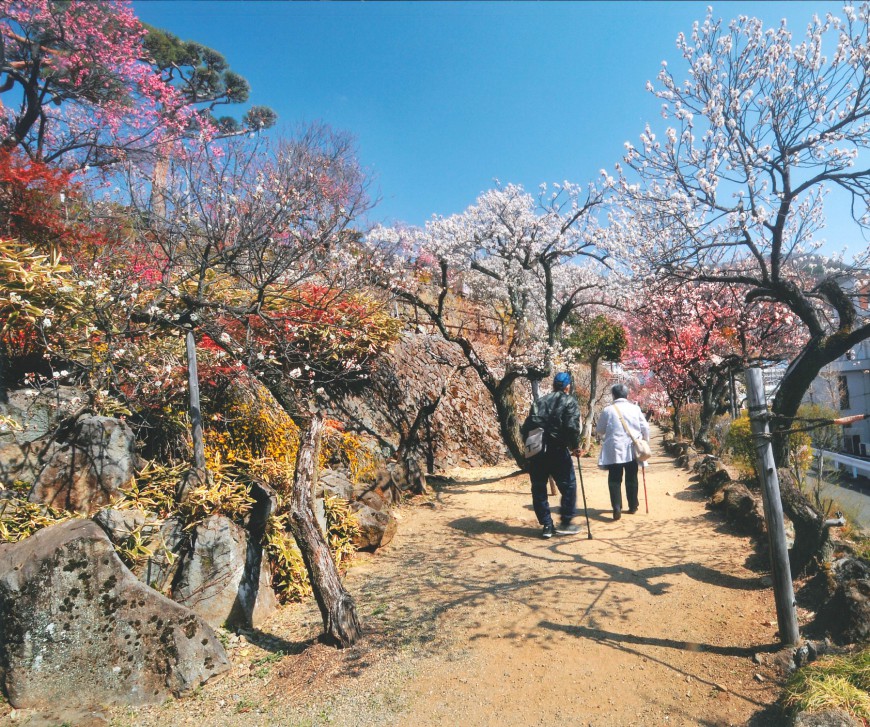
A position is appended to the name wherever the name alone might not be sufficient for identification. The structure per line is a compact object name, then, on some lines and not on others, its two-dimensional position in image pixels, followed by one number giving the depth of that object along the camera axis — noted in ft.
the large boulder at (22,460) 13.12
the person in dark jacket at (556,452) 18.02
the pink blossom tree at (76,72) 28.07
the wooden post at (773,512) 10.04
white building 70.85
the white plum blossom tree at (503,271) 28.27
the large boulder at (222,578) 12.26
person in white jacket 19.42
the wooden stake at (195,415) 14.17
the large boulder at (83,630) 9.48
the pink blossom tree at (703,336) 38.22
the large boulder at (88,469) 13.03
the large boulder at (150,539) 12.14
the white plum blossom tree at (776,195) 15.17
